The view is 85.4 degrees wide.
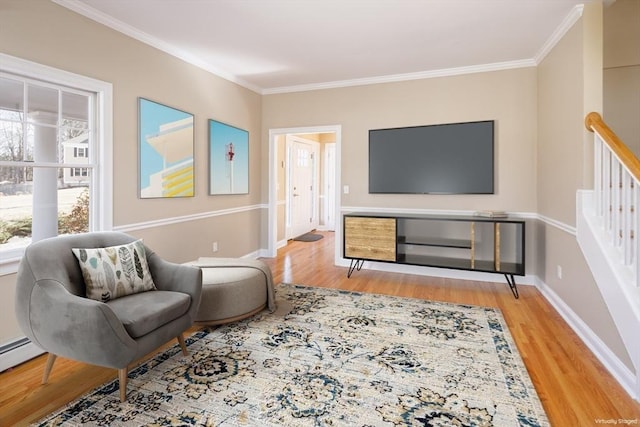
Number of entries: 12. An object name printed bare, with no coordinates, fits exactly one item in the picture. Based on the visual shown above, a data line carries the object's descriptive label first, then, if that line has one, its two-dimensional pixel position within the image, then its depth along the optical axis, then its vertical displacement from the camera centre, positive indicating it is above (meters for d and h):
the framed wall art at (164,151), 3.34 +0.59
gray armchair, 1.79 -0.60
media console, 3.88 -0.42
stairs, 1.96 -0.21
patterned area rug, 1.76 -1.04
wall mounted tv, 4.20 +0.61
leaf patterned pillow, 2.14 -0.41
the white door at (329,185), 8.69 +0.57
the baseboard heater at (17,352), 2.27 -0.98
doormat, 7.16 -0.65
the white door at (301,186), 7.04 +0.47
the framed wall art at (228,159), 4.33 +0.65
